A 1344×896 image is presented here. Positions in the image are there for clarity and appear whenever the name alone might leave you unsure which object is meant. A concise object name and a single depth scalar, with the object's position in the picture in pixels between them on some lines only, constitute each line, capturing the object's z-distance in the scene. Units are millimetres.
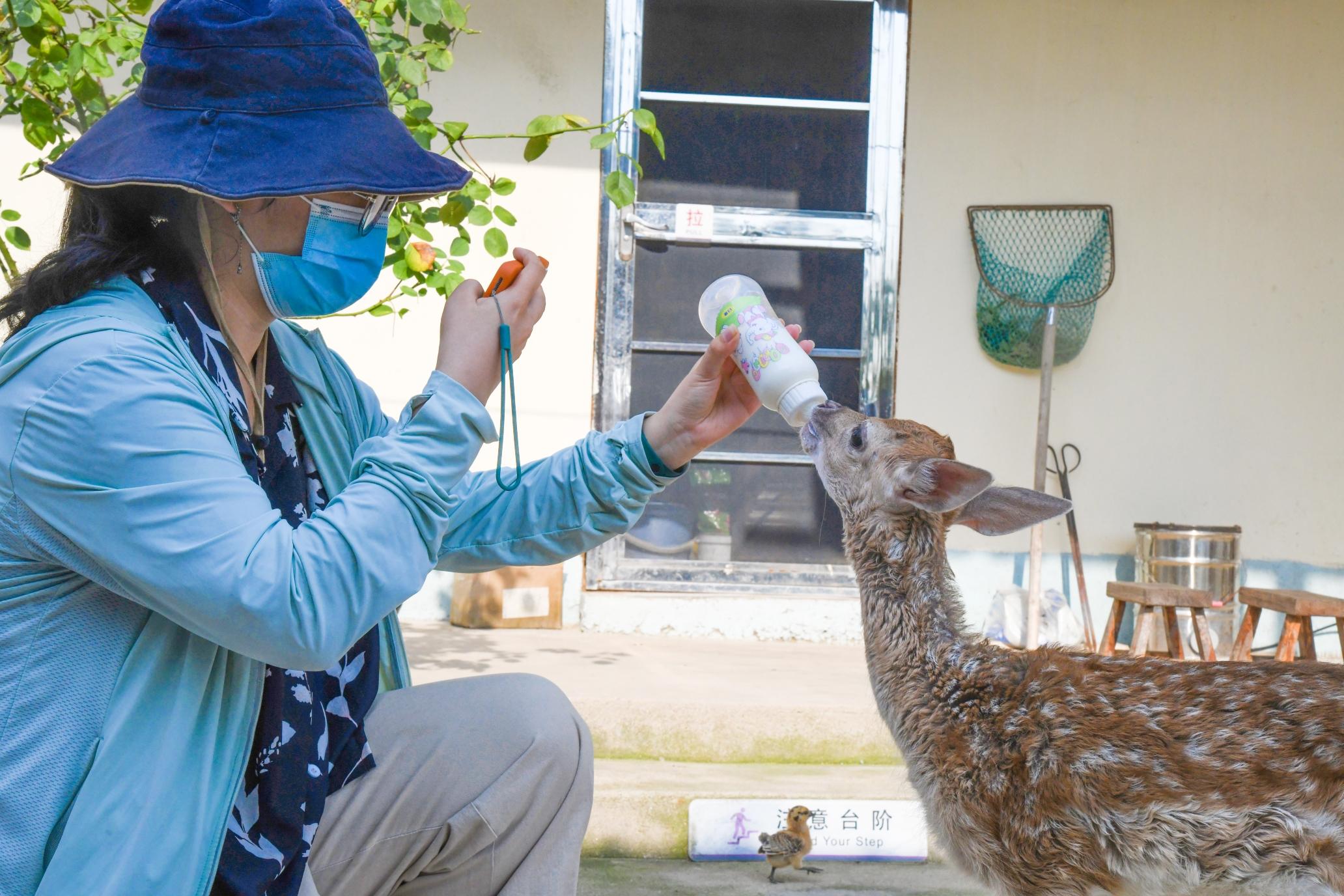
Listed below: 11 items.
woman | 1667
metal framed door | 6312
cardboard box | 6125
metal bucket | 6250
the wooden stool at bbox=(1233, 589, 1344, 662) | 5363
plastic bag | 6312
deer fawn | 2459
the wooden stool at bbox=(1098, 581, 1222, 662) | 5492
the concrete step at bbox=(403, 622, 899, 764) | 4754
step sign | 4133
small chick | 3898
